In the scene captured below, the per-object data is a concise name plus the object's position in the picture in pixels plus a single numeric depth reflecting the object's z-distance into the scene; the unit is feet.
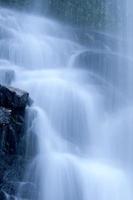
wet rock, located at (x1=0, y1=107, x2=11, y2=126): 47.62
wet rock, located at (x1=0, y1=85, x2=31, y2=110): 50.01
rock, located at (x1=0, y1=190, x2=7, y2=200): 46.21
